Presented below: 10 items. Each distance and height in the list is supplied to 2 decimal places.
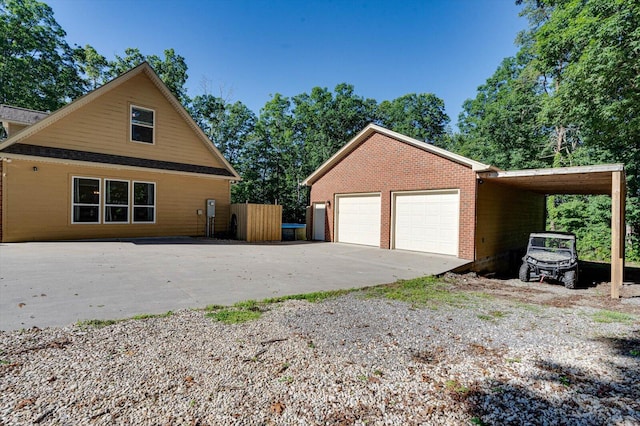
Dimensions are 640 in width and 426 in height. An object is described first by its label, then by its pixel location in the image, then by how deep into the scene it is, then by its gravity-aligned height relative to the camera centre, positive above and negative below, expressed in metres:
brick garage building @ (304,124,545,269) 10.32 +0.41
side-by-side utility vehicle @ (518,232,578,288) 8.33 -1.26
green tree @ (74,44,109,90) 24.41 +11.49
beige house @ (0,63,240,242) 10.77 +1.49
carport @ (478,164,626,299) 6.76 +1.03
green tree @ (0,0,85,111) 20.95 +10.57
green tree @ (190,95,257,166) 27.72 +7.78
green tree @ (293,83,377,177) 29.59 +9.26
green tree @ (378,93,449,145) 35.09 +11.12
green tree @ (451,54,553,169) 20.38 +5.60
